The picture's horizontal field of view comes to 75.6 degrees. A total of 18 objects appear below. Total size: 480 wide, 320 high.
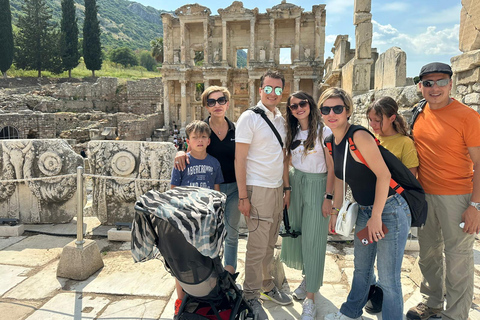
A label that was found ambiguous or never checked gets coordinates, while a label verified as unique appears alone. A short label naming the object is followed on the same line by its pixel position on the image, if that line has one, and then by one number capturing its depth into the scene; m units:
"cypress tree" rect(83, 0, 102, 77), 38.84
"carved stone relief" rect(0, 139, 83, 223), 4.40
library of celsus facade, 25.33
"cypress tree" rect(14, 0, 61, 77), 36.09
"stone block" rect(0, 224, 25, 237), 4.20
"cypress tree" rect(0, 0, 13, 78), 31.75
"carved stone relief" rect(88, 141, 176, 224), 4.30
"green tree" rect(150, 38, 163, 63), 45.78
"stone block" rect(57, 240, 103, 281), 3.13
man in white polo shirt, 2.56
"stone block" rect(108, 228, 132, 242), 4.08
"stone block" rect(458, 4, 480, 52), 3.57
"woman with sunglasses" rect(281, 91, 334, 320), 2.60
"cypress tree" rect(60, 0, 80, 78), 38.22
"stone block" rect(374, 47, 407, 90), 6.88
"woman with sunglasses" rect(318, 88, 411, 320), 2.05
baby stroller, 1.76
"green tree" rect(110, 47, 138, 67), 59.72
